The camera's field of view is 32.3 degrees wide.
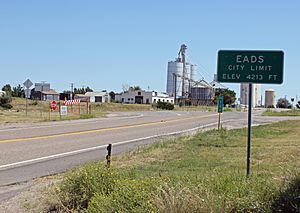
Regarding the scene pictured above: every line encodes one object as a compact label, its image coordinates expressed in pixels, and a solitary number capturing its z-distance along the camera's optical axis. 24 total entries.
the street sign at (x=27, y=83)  41.56
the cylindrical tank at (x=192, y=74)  194.82
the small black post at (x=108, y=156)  8.65
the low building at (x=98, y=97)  161.55
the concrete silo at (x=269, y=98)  187.30
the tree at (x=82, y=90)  188.50
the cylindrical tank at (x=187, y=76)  181.12
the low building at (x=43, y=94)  147.18
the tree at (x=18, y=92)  133.25
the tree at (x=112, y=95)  181.00
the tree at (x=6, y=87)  140.62
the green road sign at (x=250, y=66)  8.33
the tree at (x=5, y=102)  68.03
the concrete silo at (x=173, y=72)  180.62
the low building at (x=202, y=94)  161.50
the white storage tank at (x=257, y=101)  138.65
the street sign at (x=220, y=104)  28.25
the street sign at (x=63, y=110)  43.83
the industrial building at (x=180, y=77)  177.88
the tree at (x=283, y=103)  176.55
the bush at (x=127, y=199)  6.12
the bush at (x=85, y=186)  7.62
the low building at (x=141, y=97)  155.38
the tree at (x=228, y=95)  155.21
